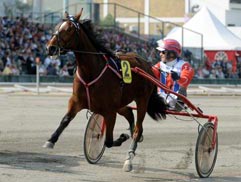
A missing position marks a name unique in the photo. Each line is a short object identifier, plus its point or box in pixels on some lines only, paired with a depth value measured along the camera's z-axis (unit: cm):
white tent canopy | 4856
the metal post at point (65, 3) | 4807
